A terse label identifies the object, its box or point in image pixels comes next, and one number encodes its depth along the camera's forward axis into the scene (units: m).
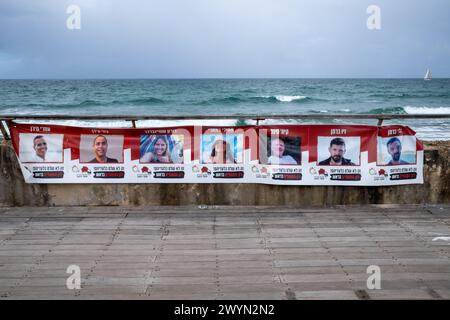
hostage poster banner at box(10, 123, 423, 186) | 7.07
